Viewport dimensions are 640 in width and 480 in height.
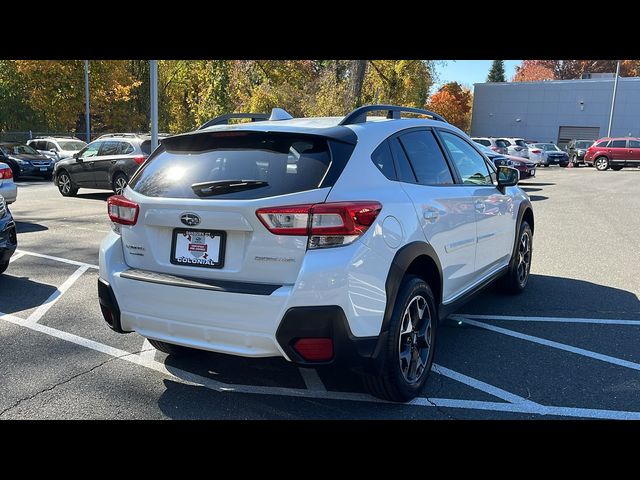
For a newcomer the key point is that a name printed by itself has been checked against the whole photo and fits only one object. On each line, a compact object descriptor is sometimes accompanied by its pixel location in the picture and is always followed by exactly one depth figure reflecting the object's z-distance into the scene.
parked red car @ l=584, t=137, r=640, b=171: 30.66
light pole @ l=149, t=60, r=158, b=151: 13.57
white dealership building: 45.62
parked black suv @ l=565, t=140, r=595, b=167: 35.75
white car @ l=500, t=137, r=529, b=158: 26.95
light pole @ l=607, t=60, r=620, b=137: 41.80
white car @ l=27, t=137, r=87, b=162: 24.61
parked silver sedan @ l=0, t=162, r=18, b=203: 10.62
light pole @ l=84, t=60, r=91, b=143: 32.53
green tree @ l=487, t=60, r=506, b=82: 76.31
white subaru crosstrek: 3.04
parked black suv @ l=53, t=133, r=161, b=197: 14.30
